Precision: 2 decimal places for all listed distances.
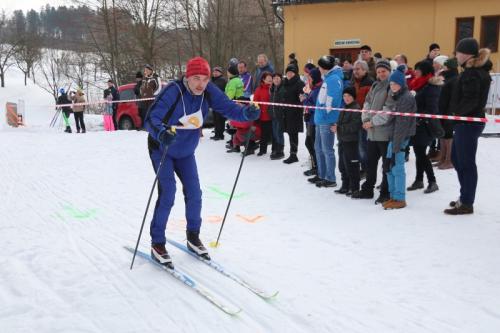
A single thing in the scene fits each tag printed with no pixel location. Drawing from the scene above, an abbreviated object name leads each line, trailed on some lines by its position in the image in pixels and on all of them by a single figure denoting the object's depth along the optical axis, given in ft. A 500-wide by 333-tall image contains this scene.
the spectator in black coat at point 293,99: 30.22
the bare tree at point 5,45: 153.97
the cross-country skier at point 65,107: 57.00
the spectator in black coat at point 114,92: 59.77
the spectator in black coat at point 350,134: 23.04
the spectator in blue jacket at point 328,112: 23.99
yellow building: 61.77
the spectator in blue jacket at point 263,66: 34.09
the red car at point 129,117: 54.44
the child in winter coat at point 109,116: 60.53
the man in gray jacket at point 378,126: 20.68
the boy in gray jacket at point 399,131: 20.02
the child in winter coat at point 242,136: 33.63
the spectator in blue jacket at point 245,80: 36.29
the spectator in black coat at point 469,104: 17.63
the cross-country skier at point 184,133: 14.48
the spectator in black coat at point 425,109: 21.85
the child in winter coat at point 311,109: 27.37
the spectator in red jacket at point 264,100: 32.22
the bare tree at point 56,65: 147.84
